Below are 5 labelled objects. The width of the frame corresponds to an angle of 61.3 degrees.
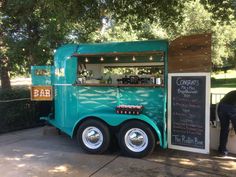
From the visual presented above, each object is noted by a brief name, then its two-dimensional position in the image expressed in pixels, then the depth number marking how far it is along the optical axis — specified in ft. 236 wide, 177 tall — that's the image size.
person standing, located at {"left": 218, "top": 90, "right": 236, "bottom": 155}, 13.03
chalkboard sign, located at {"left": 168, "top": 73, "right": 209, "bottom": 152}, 12.77
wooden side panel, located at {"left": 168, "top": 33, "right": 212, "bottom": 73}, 12.60
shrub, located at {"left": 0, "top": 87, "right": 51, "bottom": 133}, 18.84
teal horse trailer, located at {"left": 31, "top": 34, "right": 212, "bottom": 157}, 13.32
